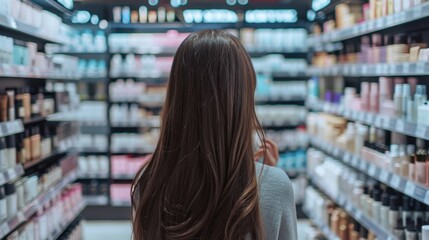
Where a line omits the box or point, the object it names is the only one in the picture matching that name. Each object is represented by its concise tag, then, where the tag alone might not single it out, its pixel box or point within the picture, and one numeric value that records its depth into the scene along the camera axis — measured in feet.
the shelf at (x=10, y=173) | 9.40
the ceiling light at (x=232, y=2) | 22.47
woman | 4.75
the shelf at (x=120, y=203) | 22.47
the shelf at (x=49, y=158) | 11.53
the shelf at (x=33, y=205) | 9.40
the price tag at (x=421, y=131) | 8.37
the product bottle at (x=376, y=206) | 10.91
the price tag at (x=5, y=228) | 9.19
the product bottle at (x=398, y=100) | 9.91
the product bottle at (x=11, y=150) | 10.37
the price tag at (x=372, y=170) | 11.02
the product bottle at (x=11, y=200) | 9.92
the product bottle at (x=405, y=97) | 9.77
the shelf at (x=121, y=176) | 22.50
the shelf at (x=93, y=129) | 22.54
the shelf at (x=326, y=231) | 14.15
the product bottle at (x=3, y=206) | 9.39
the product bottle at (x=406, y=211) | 9.77
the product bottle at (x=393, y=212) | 10.05
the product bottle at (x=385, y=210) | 10.45
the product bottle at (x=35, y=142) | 11.99
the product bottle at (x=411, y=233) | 9.18
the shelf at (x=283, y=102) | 23.31
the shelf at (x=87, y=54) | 22.86
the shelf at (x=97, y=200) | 22.49
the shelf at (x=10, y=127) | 9.55
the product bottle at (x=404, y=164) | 9.53
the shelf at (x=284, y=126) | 23.16
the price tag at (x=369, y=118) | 11.37
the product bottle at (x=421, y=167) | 8.68
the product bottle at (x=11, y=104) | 10.40
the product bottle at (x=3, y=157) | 9.70
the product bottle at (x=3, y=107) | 10.06
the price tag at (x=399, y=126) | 9.42
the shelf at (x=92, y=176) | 22.52
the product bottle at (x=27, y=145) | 11.52
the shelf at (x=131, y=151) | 22.52
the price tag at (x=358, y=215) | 11.90
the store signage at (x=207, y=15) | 22.34
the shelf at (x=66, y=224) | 13.14
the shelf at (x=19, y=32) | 9.64
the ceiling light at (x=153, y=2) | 22.29
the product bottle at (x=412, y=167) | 9.16
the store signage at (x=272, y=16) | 22.75
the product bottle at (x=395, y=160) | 9.85
